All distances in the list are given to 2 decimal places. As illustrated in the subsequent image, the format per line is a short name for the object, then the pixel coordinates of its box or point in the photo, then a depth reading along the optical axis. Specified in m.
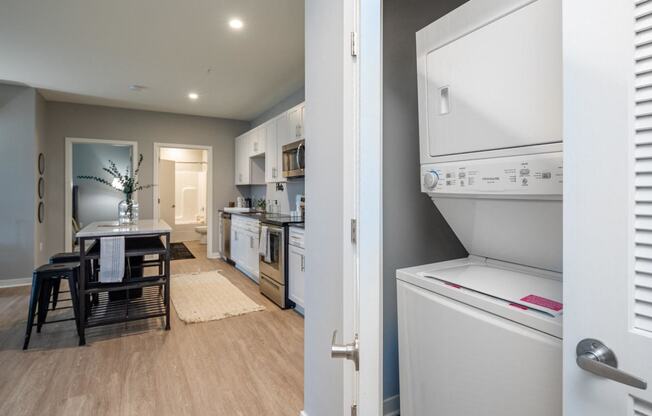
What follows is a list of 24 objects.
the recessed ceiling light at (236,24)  2.83
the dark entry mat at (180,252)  6.34
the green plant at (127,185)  3.57
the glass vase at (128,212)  3.63
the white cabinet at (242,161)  5.84
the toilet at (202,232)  7.64
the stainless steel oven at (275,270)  3.49
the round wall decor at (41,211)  4.76
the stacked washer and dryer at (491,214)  0.87
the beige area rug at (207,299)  3.35
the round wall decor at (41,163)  4.73
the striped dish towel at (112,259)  2.71
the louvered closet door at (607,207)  0.54
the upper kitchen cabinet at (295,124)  3.91
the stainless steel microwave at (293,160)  3.82
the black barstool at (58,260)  3.21
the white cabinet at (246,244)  4.44
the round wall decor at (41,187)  4.74
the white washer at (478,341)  0.80
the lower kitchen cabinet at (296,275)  3.21
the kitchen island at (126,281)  2.72
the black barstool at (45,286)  2.60
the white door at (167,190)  7.71
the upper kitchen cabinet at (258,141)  5.13
